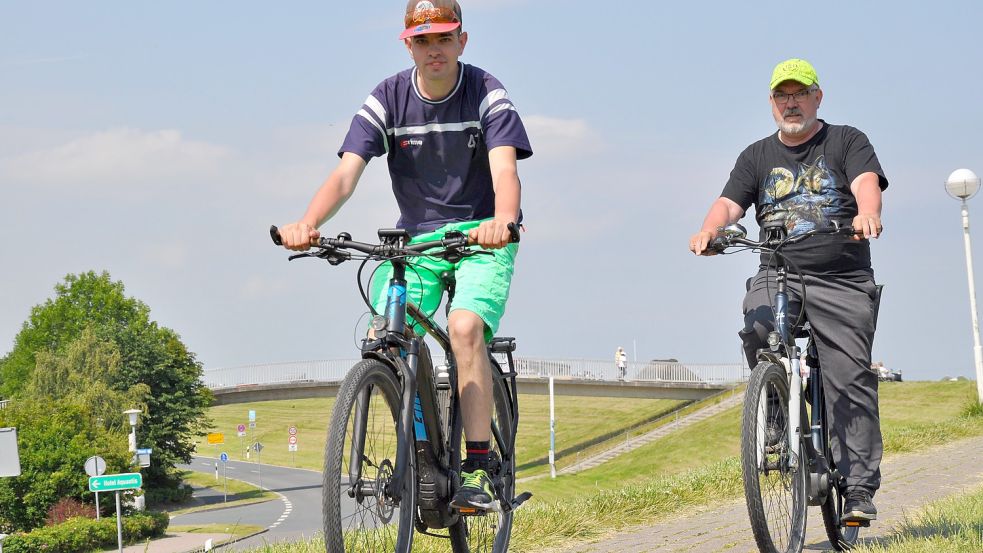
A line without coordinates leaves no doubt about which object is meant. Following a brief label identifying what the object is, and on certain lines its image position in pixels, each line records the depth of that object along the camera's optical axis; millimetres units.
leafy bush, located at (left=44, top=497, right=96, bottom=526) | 54219
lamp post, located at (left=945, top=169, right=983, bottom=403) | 22266
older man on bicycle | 5551
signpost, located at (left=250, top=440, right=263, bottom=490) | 71175
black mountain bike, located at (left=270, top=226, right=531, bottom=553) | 3840
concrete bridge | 65125
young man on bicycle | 4637
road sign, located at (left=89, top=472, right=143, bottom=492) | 34062
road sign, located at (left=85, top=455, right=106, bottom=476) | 41562
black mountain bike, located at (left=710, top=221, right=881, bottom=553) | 4875
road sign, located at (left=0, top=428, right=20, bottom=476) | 22094
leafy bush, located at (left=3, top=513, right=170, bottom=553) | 45406
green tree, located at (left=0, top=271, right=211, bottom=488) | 63469
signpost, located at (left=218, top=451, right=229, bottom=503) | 66000
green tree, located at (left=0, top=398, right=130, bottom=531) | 55375
